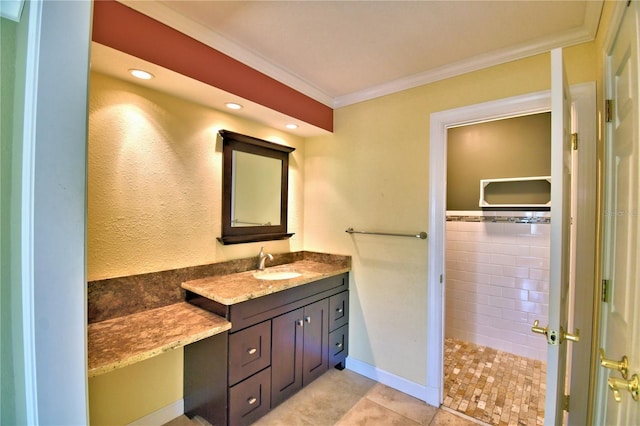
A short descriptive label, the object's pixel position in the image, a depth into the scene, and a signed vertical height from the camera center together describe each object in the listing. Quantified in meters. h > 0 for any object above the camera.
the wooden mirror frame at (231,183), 2.09 +0.20
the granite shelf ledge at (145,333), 1.21 -0.64
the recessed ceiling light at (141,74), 1.47 +0.72
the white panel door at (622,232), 0.78 -0.06
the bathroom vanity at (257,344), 1.63 -0.89
